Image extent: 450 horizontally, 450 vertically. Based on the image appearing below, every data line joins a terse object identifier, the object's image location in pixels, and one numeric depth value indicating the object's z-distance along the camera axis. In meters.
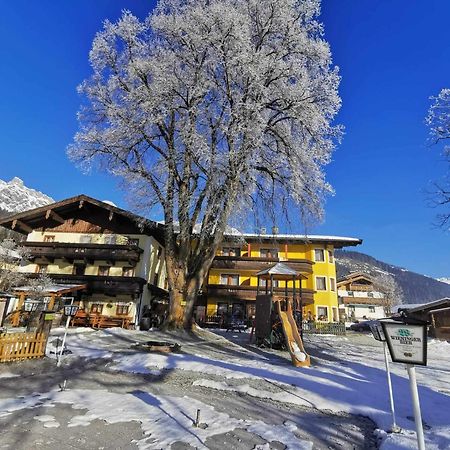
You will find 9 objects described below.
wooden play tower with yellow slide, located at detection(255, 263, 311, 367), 12.46
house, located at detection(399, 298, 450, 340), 28.22
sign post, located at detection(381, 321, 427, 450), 3.99
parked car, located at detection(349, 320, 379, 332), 36.10
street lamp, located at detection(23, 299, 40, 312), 12.66
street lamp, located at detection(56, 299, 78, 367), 10.18
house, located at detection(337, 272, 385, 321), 55.97
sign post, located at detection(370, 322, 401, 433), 7.01
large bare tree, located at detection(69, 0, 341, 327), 17.20
